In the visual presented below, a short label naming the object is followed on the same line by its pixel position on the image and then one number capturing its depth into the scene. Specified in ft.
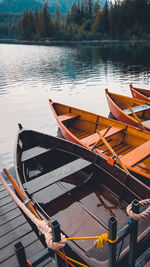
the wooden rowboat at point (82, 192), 16.85
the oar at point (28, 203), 15.81
